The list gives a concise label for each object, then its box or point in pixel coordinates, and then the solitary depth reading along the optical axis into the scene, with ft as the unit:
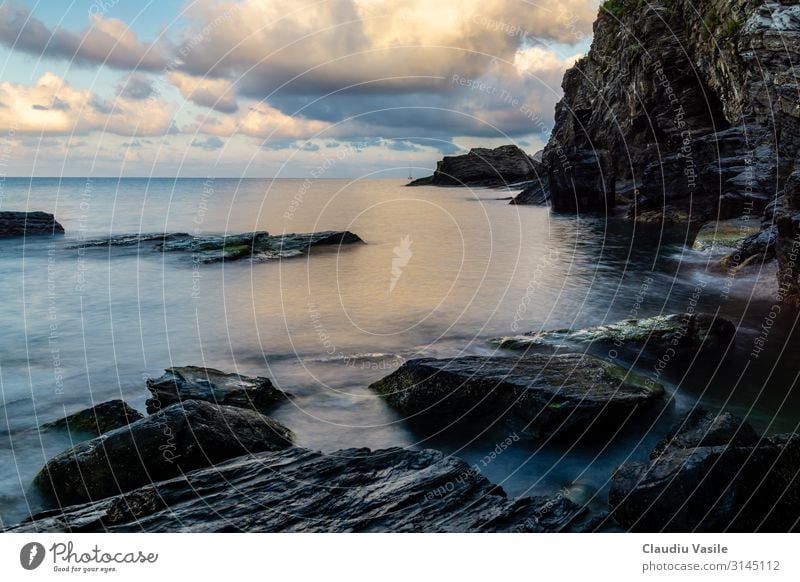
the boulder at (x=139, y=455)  26.68
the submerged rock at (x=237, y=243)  98.17
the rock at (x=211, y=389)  35.27
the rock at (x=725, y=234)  94.12
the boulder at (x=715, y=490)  21.76
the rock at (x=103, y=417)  32.81
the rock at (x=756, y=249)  71.22
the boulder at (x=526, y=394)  32.35
